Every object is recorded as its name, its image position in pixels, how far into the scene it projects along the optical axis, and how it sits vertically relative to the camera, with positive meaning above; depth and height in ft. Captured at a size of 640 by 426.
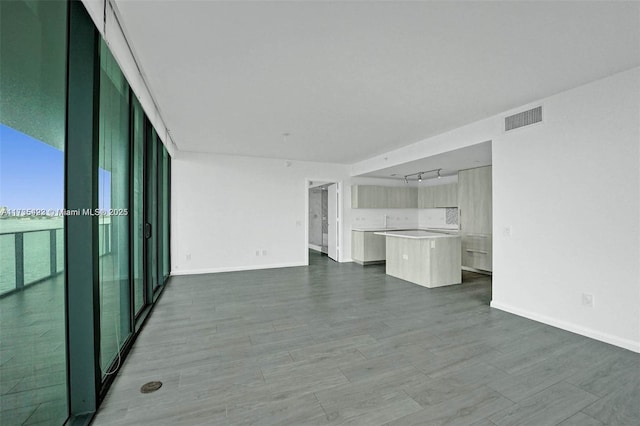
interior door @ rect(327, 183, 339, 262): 24.95 -0.69
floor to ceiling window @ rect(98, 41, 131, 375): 6.61 +0.17
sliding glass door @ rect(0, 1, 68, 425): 3.57 +0.05
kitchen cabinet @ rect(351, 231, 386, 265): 23.11 -2.88
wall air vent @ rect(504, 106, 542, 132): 10.95 +3.92
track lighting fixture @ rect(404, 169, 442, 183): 21.00 +3.35
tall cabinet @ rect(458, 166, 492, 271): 18.61 -0.18
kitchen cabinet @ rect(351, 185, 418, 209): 23.95 +1.52
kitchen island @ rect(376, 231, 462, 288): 16.01 -2.76
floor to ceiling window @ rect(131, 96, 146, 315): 9.75 +0.41
